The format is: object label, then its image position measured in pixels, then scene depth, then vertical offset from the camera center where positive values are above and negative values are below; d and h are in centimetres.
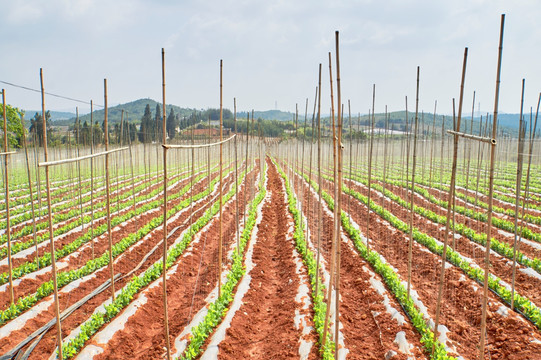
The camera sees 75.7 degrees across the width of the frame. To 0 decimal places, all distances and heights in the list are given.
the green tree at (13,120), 2058 +85
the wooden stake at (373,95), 953 +119
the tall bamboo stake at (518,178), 598 -67
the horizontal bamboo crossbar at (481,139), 298 +1
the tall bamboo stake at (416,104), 610 +61
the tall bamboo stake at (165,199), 393 -74
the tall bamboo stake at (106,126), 546 +14
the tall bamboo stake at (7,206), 559 -117
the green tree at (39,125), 3087 +94
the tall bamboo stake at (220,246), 609 -195
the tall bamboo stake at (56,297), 350 -161
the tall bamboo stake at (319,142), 589 -7
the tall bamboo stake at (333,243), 417 -128
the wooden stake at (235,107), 859 +74
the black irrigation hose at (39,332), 498 -312
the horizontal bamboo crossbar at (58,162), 314 -26
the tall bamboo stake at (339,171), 368 -36
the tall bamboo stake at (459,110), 374 +31
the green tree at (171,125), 6306 +210
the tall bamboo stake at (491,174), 313 -32
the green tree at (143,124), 5173 +176
